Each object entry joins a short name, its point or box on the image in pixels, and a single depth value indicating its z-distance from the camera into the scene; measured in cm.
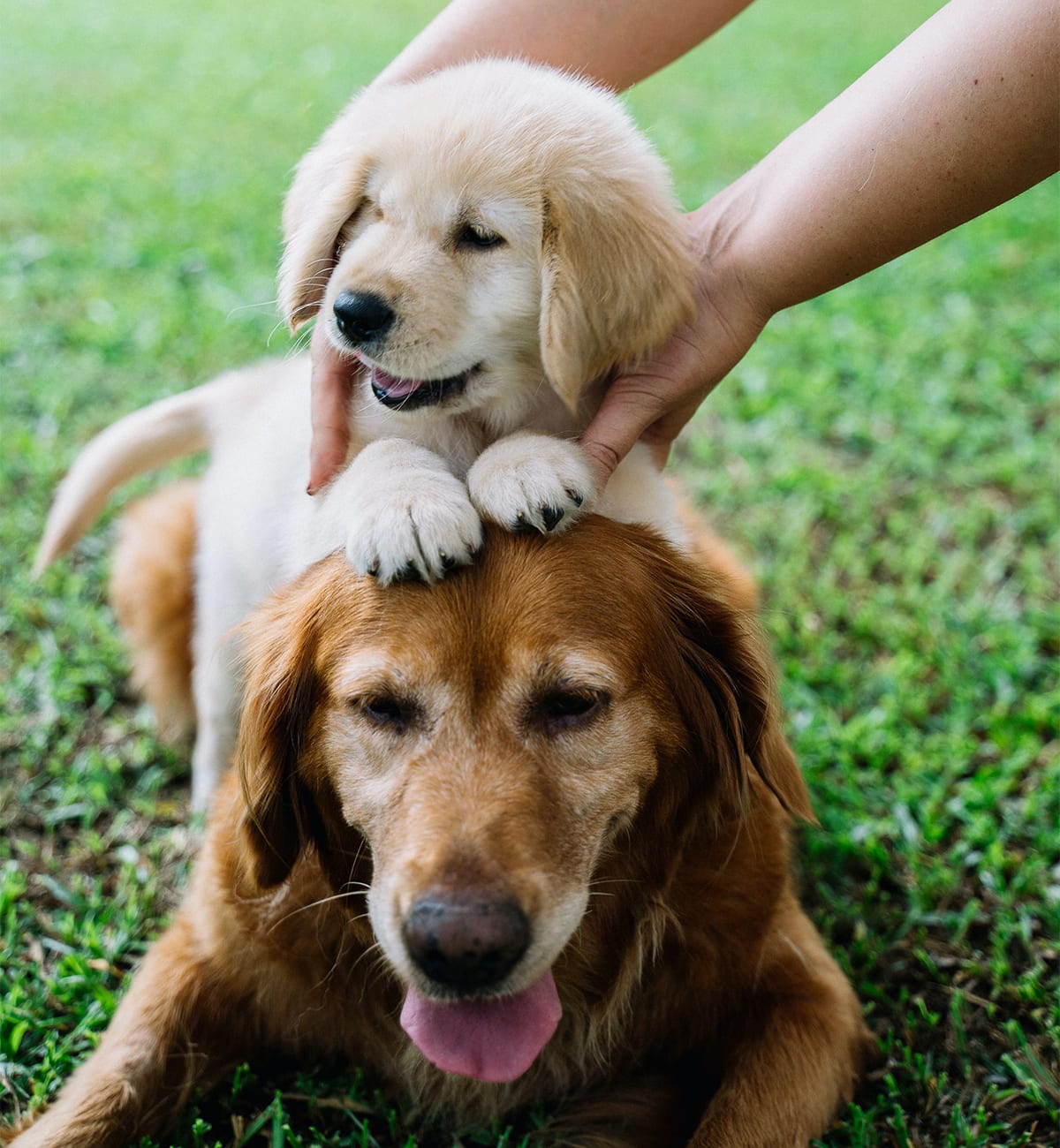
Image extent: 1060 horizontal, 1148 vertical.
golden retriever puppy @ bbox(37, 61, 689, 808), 64
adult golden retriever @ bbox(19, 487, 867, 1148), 60
